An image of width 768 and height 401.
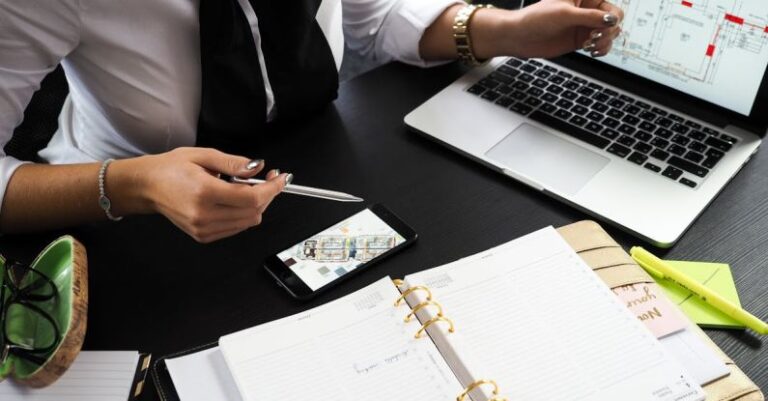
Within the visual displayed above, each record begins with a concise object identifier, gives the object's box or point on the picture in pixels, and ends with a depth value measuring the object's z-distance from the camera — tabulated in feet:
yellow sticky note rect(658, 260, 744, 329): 2.37
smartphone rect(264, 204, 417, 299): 2.55
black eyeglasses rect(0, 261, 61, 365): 2.22
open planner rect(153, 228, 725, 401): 2.10
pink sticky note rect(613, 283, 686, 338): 2.28
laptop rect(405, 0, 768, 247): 2.80
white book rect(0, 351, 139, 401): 2.20
